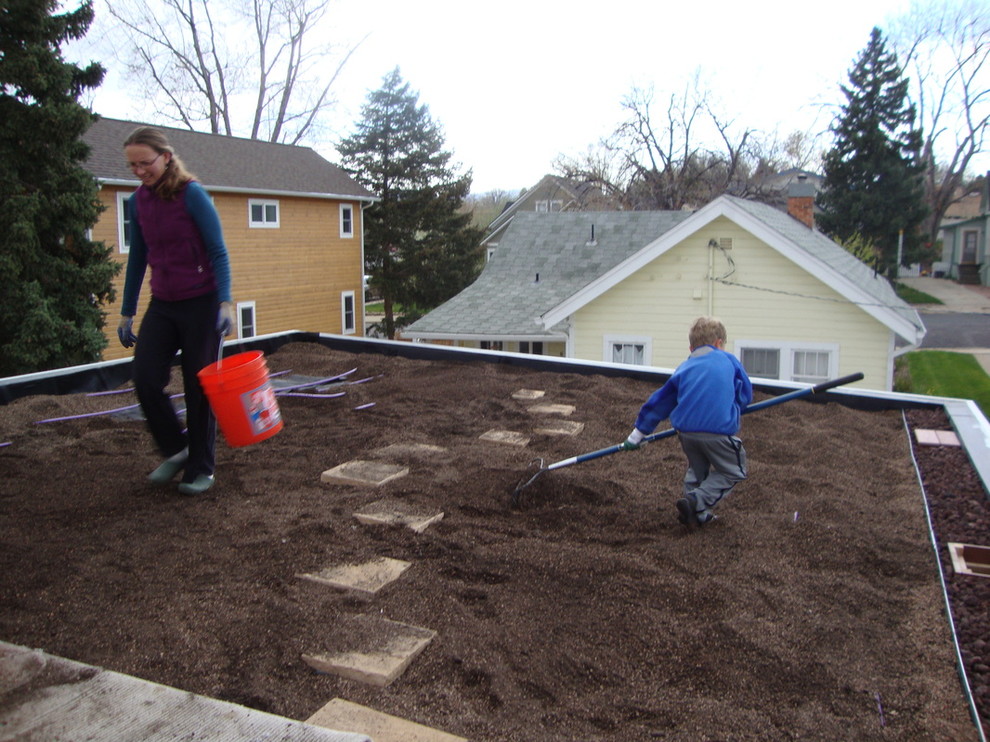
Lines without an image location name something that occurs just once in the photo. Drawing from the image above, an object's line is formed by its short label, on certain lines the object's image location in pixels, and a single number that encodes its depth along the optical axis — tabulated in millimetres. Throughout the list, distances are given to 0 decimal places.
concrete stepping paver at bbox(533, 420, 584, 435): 4848
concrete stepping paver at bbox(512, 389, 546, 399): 5762
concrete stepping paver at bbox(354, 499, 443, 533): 3293
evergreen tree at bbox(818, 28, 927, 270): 34500
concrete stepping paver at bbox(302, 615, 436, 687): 2188
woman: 3385
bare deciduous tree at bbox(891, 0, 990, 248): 41531
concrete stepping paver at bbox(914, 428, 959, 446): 4792
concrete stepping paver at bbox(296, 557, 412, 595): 2730
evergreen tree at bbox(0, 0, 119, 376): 13656
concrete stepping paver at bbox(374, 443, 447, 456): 4320
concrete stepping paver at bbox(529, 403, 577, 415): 5336
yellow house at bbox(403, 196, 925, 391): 12375
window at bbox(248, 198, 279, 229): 22531
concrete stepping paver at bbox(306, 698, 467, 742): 1930
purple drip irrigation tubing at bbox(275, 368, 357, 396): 5828
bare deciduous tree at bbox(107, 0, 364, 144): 30078
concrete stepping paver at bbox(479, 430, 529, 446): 4629
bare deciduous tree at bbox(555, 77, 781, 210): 32625
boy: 3414
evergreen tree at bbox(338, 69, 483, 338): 30812
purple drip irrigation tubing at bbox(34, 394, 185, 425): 4867
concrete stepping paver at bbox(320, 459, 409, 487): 3822
